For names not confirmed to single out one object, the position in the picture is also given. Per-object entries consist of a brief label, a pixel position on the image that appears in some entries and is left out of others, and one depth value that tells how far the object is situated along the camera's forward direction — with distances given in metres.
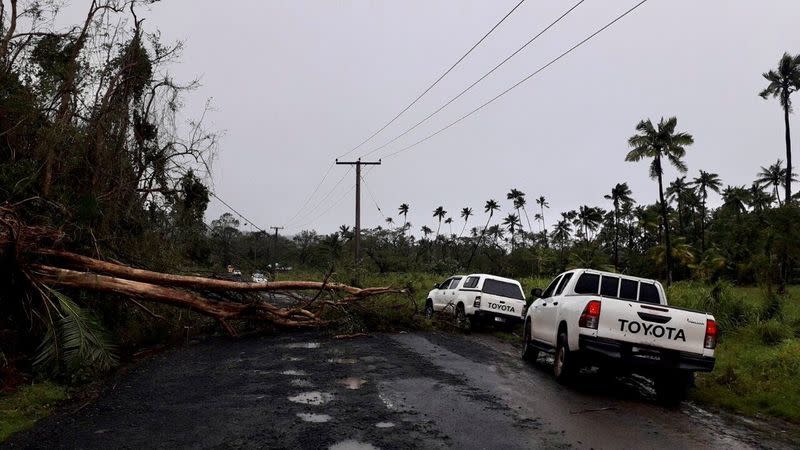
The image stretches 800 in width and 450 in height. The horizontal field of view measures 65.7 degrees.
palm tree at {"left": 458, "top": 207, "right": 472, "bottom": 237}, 95.94
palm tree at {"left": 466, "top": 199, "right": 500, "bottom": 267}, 84.12
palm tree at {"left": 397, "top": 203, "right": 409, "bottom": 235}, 102.56
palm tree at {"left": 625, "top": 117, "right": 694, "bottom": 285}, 41.50
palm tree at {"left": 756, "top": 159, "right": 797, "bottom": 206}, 72.44
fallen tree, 10.34
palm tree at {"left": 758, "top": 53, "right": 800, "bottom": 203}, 46.78
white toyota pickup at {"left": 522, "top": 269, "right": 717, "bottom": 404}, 8.46
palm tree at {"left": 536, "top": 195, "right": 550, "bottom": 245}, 101.00
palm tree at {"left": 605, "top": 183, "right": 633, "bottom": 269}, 67.31
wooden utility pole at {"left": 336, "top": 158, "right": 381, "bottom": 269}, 36.89
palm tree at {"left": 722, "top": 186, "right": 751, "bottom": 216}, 71.75
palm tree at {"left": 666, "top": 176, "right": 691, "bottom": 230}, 76.88
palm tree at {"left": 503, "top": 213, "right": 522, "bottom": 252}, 93.06
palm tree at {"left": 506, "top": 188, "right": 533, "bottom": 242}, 80.38
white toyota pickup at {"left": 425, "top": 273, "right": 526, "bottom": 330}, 17.05
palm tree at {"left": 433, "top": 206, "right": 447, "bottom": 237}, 97.88
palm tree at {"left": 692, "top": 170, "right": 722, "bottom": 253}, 73.62
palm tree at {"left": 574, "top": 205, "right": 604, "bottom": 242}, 72.31
